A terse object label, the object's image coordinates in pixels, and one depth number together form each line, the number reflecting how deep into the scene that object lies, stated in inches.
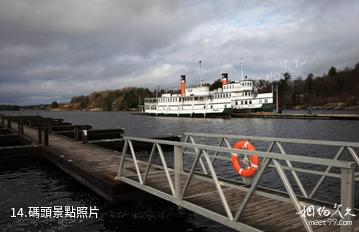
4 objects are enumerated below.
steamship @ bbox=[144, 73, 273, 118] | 3457.2
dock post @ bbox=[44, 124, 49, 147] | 874.1
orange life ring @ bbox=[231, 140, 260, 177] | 338.0
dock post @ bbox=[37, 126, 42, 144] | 941.2
